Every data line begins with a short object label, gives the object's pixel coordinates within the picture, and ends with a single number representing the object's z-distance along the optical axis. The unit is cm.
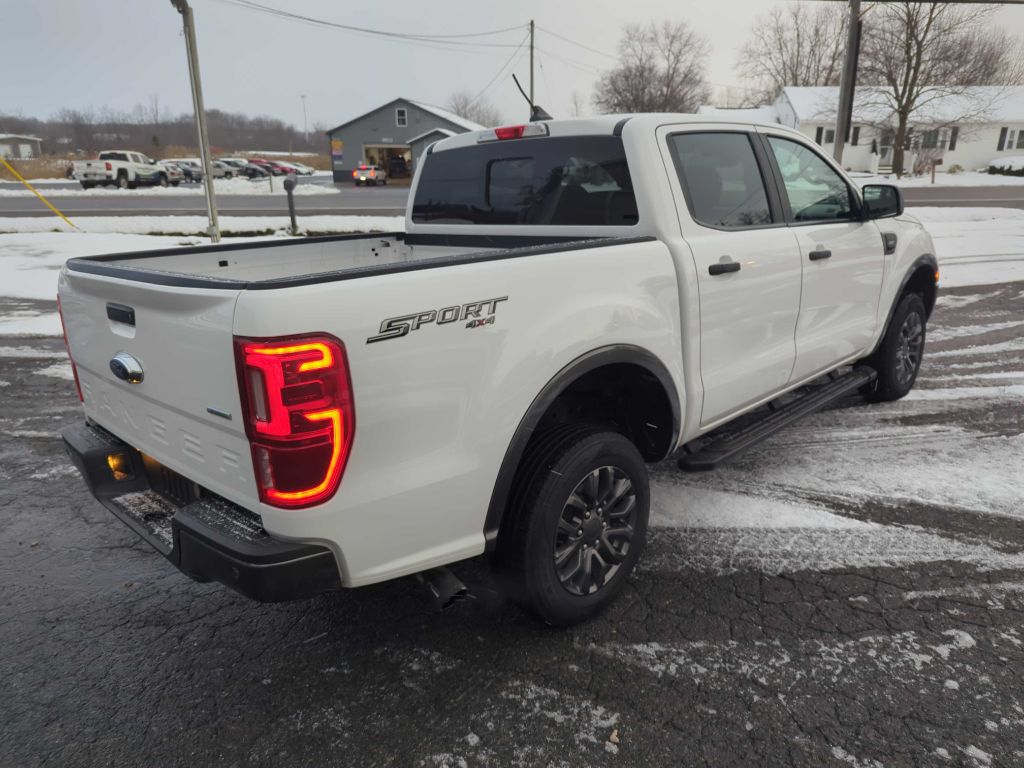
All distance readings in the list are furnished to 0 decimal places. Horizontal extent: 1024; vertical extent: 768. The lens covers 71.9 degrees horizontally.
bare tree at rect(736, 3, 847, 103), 6906
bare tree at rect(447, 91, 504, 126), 9912
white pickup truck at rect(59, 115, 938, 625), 197
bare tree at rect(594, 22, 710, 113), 6581
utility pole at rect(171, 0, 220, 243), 1096
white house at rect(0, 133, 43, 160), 8610
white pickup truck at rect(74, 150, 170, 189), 3691
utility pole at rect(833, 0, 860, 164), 1278
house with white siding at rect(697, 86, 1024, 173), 4716
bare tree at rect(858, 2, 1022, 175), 4225
